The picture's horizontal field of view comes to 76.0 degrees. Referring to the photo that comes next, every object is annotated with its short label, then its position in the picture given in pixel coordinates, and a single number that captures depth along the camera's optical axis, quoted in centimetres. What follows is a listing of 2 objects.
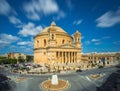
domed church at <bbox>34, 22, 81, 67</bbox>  3946
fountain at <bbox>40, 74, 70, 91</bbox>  1834
